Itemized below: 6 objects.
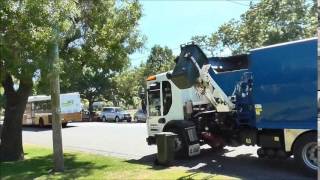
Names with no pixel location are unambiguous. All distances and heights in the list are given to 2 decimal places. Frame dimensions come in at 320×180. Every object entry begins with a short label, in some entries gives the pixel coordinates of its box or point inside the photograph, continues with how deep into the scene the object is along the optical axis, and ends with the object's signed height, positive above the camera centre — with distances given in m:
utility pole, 8.03 -0.37
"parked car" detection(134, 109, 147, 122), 27.88 -0.82
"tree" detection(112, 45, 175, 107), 40.67 +4.42
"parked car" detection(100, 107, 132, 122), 30.16 -0.55
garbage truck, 6.80 +0.05
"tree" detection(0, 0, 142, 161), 7.24 +1.74
